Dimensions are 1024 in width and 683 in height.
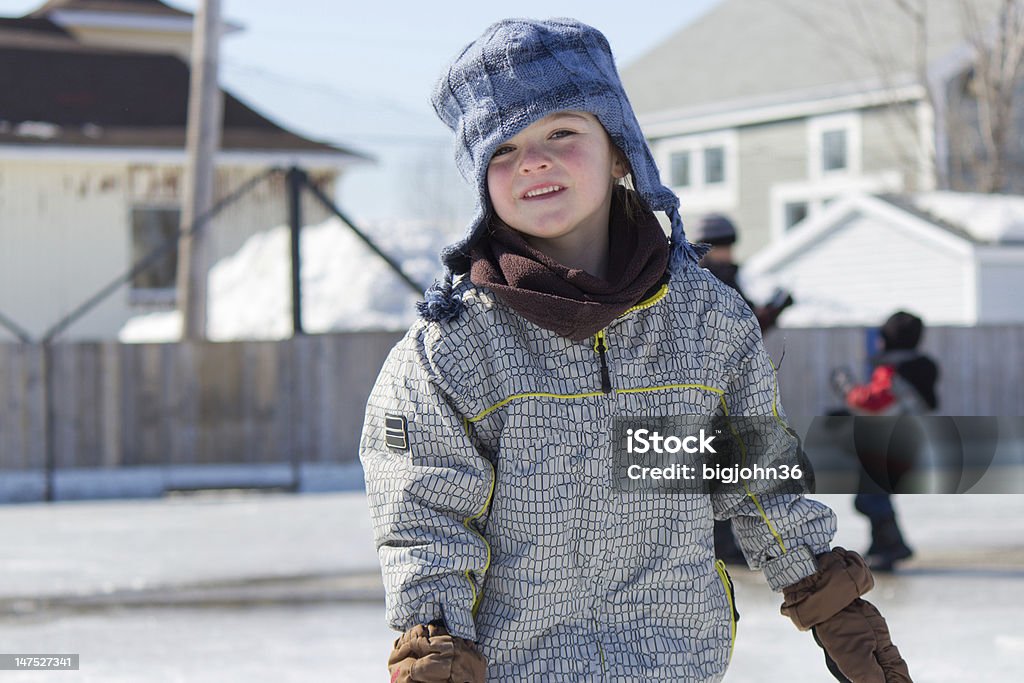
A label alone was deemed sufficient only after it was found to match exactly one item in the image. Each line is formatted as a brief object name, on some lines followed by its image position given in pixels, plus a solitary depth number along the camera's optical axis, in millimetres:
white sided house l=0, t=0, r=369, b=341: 19062
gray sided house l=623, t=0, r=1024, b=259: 23672
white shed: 17000
